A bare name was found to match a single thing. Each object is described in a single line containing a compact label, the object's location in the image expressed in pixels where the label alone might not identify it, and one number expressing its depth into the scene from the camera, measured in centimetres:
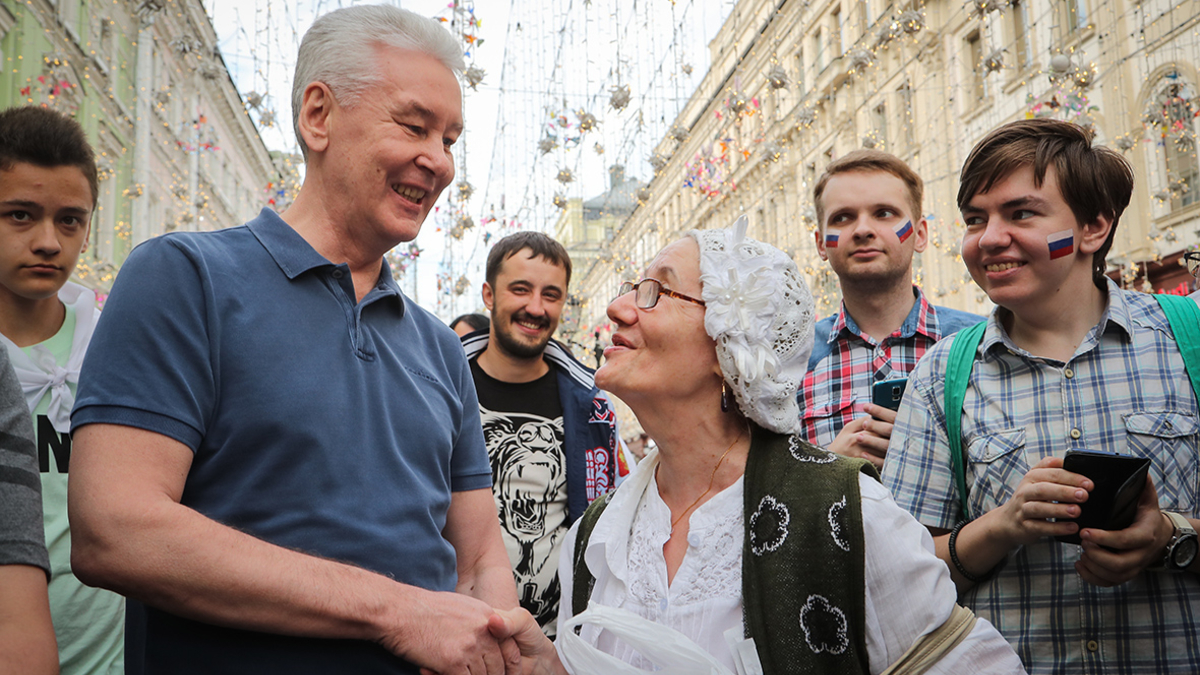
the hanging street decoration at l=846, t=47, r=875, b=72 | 694
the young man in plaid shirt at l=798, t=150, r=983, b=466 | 329
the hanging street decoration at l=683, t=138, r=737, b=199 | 1012
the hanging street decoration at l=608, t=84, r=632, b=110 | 659
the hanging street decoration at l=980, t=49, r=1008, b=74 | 703
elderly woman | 185
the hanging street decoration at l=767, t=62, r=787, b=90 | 687
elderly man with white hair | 150
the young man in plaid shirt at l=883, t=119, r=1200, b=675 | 212
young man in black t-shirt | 382
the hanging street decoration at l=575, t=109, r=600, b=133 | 691
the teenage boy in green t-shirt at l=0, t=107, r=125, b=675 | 253
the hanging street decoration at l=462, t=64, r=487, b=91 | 600
